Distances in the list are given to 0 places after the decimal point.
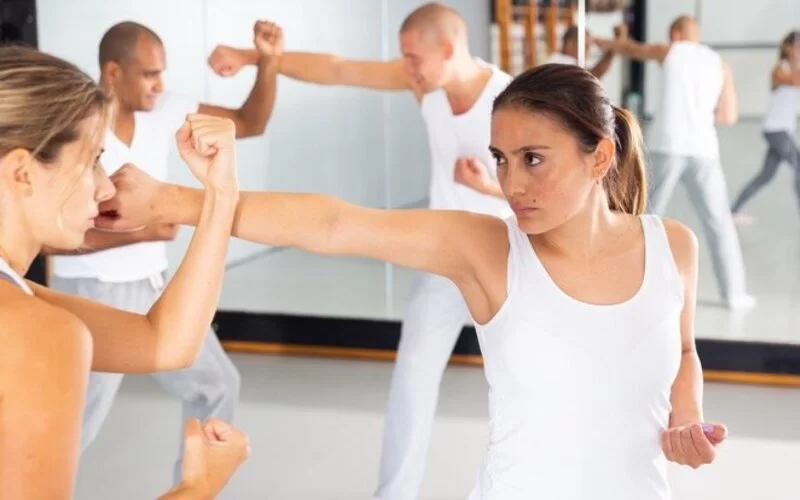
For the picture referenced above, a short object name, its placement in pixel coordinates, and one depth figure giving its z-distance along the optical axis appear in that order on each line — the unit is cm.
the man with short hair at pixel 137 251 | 319
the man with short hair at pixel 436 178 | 344
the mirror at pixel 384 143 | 488
